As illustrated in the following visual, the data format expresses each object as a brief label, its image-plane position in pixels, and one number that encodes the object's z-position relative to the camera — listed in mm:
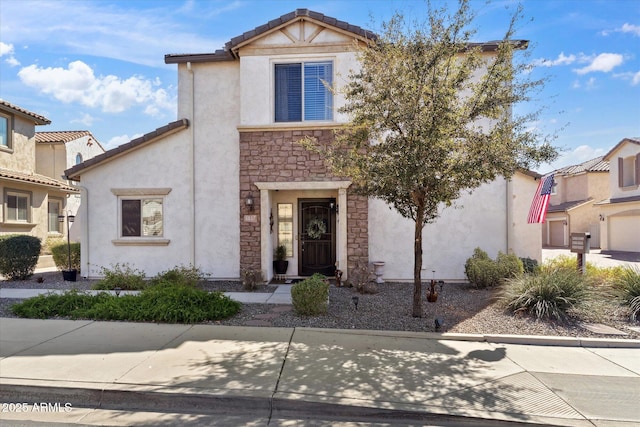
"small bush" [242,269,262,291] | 9766
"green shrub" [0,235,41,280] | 11039
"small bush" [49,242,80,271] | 12125
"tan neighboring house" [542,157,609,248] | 28859
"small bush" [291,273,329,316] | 7051
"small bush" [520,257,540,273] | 9844
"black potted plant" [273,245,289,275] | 11195
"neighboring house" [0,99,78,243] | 15609
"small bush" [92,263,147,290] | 9781
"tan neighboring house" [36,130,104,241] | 21047
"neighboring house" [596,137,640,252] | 23719
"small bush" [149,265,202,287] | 9789
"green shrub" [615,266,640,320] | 7234
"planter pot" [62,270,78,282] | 10820
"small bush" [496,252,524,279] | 9491
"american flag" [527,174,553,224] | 9680
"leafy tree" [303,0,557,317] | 5906
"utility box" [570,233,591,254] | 8781
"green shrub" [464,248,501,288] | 9453
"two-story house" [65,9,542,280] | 10289
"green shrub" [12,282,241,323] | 6922
